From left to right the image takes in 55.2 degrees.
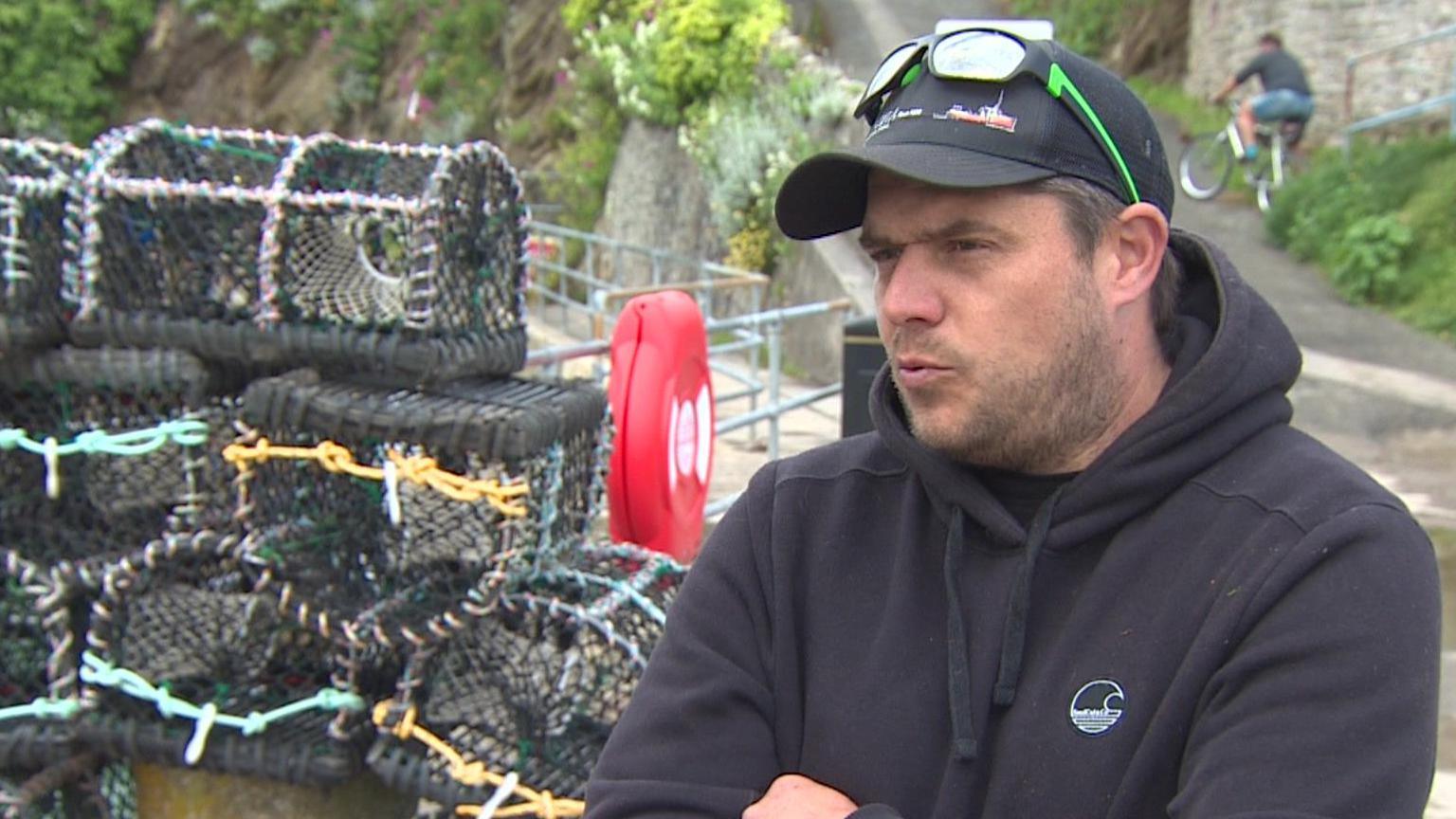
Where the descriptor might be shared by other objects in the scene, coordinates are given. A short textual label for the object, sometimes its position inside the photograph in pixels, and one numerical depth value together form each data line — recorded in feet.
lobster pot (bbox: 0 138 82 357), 9.72
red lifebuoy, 12.48
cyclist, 40.93
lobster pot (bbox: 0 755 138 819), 10.09
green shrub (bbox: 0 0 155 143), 74.79
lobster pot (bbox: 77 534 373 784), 9.66
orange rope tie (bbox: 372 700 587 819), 8.91
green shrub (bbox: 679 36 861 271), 41.33
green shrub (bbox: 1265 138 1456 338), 33.65
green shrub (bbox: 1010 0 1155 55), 56.29
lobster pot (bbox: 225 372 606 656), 9.00
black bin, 17.01
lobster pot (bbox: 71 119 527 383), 9.39
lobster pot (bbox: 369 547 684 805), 9.16
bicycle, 41.11
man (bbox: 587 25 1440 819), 4.51
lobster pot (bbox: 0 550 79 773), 10.01
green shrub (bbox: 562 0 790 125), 45.52
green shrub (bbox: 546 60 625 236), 53.78
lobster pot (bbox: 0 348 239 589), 9.84
